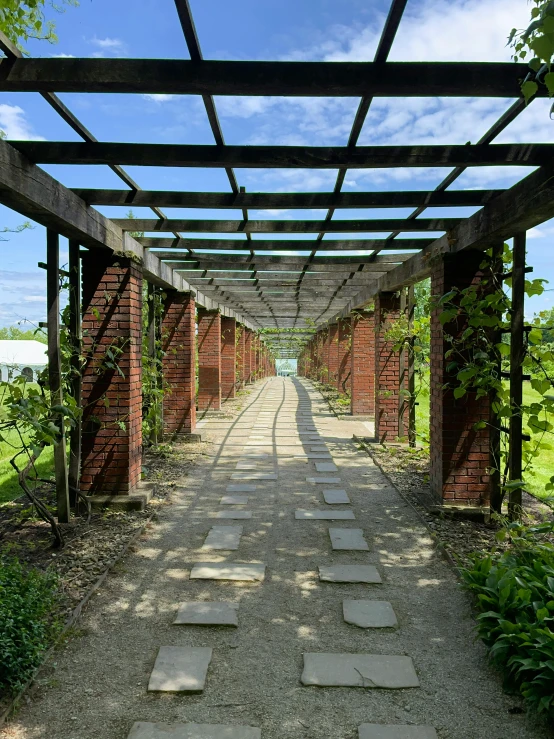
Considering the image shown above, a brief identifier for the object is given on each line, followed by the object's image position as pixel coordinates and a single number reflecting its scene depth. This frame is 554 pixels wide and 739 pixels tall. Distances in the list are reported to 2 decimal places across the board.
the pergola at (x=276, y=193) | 2.62
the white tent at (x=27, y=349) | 26.61
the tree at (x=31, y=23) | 2.73
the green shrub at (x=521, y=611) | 2.29
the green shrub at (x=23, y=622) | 2.36
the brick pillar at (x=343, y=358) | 14.41
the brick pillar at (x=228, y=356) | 14.52
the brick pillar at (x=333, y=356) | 16.91
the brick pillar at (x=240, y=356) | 17.48
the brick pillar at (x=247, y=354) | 20.19
